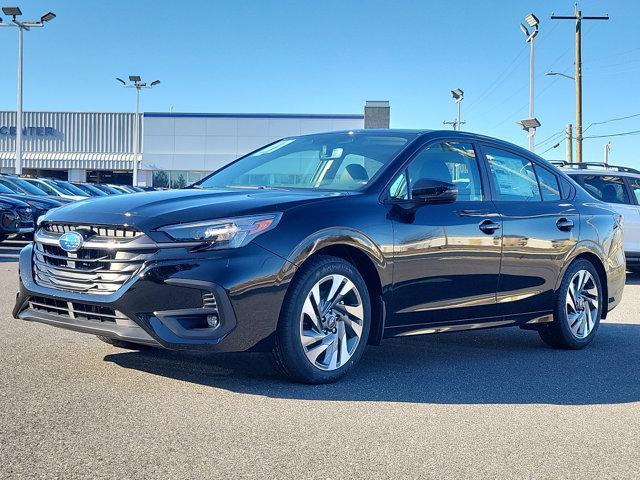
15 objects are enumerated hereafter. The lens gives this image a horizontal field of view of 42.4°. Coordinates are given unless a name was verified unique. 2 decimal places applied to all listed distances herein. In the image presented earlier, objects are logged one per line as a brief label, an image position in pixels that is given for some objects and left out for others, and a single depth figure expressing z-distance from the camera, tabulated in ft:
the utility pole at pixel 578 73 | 106.42
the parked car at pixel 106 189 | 98.20
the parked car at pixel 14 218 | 50.96
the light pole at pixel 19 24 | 111.45
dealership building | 183.62
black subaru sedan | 14.88
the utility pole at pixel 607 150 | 352.49
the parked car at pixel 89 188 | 90.89
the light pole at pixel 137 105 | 175.01
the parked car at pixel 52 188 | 73.96
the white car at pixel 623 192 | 42.65
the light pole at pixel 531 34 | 128.77
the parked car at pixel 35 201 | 53.82
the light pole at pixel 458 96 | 184.51
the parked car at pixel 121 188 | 102.63
